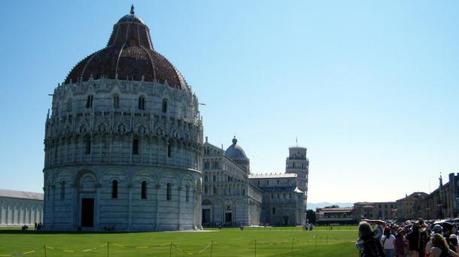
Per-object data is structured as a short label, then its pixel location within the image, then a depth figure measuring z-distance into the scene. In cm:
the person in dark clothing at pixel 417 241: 1964
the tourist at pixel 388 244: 2044
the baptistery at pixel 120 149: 7169
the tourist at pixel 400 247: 2177
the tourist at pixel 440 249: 1159
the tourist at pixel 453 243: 1555
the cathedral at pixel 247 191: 12925
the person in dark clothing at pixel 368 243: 1137
